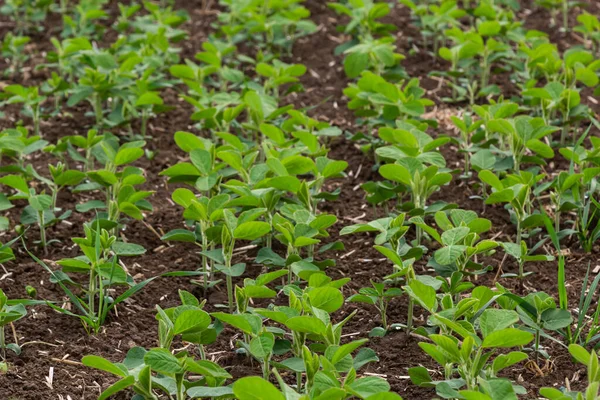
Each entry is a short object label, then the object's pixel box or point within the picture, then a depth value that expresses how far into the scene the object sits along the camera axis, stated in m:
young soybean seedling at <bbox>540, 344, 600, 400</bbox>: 4.17
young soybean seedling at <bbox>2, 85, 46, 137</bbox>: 7.91
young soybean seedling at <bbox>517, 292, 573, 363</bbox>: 5.02
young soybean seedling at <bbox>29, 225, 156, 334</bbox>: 5.53
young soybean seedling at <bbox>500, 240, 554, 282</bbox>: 5.64
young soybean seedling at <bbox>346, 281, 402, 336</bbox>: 5.32
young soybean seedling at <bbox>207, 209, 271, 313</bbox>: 5.56
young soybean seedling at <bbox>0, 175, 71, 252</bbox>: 6.35
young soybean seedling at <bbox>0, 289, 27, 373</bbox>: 5.05
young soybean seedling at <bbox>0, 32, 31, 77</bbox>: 9.55
